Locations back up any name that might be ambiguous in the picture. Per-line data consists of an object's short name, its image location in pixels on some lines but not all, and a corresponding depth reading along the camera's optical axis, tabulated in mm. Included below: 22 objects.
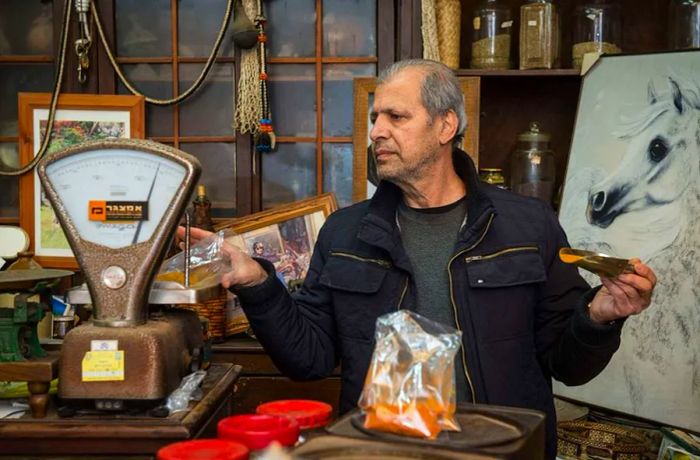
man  1824
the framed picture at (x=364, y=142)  2883
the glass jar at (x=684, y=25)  2887
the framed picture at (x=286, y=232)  2928
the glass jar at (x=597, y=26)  2973
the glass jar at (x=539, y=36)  2906
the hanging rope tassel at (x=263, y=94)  2965
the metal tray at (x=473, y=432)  916
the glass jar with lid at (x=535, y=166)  3035
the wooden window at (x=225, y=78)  3088
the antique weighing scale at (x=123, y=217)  1437
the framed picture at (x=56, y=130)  2984
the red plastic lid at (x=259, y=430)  1188
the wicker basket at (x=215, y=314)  2756
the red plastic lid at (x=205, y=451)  1093
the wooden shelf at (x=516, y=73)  2869
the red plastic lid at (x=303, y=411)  1315
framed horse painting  2555
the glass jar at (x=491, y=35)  2969
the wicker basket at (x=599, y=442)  2605
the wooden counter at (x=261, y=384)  2689
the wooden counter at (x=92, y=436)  1322
